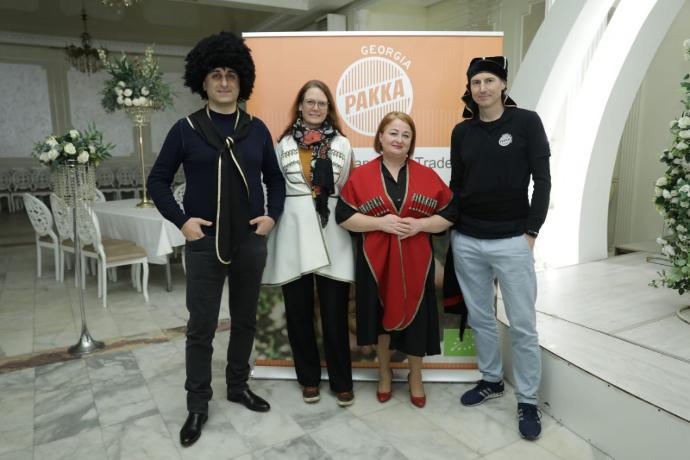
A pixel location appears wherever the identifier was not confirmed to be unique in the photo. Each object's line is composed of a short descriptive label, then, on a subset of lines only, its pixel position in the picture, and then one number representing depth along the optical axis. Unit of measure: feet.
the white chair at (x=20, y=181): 30.80
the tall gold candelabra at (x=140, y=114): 16.83
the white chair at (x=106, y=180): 32.58
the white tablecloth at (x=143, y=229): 14.20
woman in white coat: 7.41
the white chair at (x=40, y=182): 31.14
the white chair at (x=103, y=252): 13.64
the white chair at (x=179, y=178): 31.37
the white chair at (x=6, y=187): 30.91
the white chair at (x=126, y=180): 32.91
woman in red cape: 7.28
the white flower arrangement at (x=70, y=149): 9.91
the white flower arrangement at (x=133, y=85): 16.37
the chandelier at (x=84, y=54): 25.80
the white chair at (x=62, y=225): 15.21
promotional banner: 8.23
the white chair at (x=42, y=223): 16.29
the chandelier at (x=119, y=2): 17.26
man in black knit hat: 6.77
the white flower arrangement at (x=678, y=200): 8.90
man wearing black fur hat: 6.63
